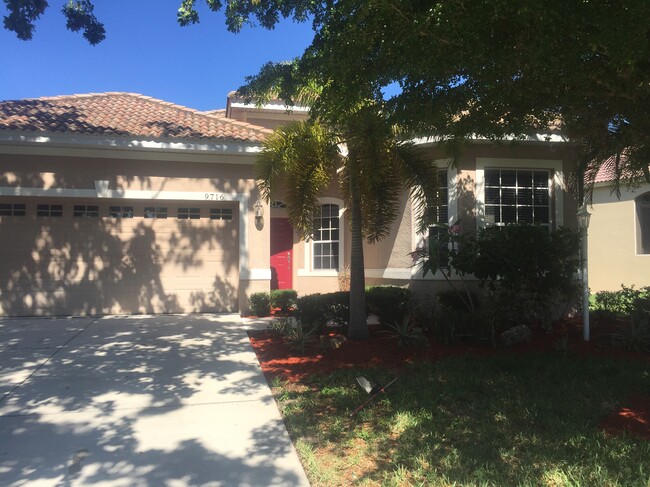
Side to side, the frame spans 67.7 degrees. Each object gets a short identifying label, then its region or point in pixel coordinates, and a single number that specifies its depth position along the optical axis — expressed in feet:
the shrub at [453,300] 30.63
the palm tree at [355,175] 24.62
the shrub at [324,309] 27.55
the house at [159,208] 33.50
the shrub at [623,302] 30.22
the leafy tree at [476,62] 13.34
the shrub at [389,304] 28.58
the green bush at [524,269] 26.48
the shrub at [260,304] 35.12
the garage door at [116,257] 34.47
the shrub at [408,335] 24.95
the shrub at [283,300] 36.45
